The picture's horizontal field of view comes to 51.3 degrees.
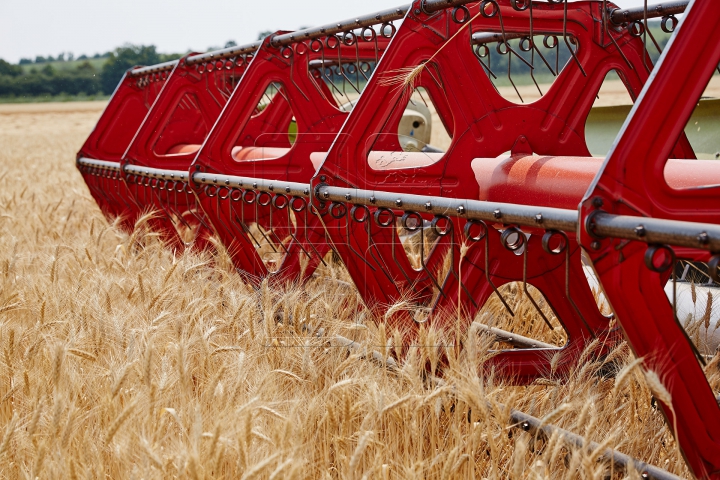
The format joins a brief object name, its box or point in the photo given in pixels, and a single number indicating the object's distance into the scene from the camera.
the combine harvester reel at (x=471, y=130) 2.38
